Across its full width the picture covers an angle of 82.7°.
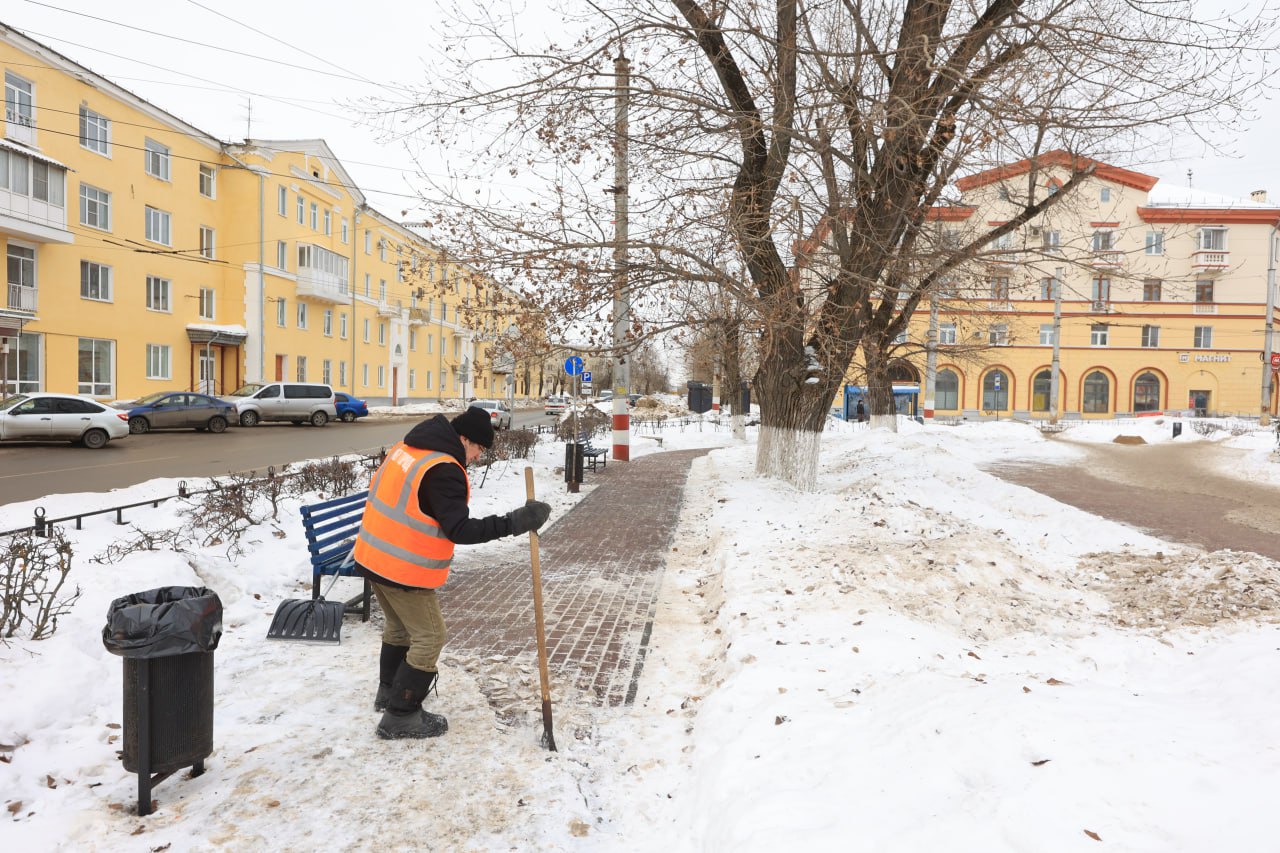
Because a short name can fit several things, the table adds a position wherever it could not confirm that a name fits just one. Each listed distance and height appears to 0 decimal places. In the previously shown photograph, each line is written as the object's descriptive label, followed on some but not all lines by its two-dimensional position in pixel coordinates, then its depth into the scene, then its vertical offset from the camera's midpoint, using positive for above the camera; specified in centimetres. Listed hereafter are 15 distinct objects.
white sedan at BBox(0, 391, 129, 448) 1739 -70
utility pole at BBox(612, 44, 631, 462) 922 +279
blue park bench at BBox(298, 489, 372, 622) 547 -113
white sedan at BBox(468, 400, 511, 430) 2896 -46
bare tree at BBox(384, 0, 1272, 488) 874 +348
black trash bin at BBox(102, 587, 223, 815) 310 -125
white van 2704 -24
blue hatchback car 3228 -40
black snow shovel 511 -160
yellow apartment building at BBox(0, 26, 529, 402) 2255 +573
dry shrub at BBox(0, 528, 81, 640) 405 -119
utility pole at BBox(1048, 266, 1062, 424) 3073 +184
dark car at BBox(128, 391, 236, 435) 2259 -61
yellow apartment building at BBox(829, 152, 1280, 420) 4684 +500
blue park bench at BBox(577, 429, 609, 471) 1555 -106
